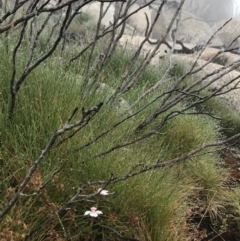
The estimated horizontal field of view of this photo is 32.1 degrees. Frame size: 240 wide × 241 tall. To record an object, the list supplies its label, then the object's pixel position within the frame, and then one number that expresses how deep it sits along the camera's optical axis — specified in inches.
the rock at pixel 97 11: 881.5
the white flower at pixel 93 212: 46.6
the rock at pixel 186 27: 979.9
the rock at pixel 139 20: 940.6
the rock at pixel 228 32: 962.7
